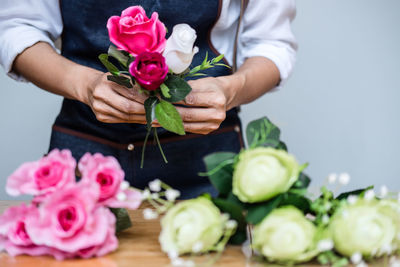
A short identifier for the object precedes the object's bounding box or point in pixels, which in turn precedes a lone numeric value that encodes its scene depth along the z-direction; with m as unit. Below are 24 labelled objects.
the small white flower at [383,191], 0.56
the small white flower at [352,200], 0.56
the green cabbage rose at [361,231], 0.55
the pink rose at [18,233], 0.59
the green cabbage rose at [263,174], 0.56
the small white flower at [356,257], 0.53
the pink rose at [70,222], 0.56
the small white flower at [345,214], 0.55
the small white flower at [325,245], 0.53
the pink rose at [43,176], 0.58
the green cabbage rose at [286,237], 0.54
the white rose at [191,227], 0.56
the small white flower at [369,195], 0.56
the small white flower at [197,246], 0.55
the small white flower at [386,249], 0.55
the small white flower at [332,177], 0.56
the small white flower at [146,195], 0.59
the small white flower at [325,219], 0.56
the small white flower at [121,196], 0.59
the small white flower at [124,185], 0.59
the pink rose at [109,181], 0.60
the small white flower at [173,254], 0.55
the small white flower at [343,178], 0.55
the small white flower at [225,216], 0.58
